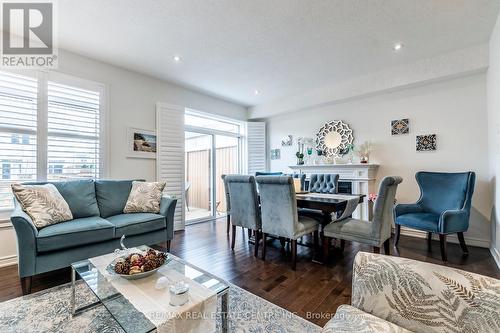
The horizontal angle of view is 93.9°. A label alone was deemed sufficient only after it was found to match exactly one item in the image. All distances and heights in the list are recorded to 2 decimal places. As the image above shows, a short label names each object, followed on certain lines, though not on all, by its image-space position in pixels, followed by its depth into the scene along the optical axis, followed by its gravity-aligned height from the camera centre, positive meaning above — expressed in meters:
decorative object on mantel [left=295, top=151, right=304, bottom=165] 5.00 +0.25
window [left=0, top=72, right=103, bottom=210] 2.75 +0.54
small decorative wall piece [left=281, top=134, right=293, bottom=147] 5.43 +0.67
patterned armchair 0.88 -0.55
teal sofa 2.03 -0.61
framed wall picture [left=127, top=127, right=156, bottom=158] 3.79 +0.45
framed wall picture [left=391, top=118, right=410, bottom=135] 3.85 +0.71
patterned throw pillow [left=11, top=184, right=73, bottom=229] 2.30 -0.35
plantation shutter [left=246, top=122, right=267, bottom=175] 5.78 +0.62
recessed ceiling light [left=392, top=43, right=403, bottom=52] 3.01 +1.60
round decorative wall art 4.54 +0.62
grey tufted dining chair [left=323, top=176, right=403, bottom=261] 2.29 -0.60
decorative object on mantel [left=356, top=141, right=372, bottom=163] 4.21 +0.32
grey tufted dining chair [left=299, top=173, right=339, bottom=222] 3.59 -0.27
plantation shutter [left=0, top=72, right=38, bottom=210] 2.72 +0.47
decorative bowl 1.43 -0.66
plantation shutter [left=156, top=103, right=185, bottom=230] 4.14 +0.32
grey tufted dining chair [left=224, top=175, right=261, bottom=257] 2.91 -0.44
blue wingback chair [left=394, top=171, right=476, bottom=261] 2.73 -0.52
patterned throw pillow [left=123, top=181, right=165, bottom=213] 3.13 -0.39
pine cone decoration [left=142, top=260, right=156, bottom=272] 1.49 -0.62
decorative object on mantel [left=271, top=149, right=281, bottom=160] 5.67 +0.37
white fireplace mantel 4.08 -0.17
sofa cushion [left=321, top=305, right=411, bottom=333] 0.95 -0.66
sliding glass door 4.95 +0.03
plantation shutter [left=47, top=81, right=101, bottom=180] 3.08 +0.52
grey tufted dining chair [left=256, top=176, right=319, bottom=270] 2.52 -0.49
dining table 2.57 -0.39
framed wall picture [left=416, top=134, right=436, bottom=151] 3.61 +0.41
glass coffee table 1.13 -0.73
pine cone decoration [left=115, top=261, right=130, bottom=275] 1.45 -0.61
